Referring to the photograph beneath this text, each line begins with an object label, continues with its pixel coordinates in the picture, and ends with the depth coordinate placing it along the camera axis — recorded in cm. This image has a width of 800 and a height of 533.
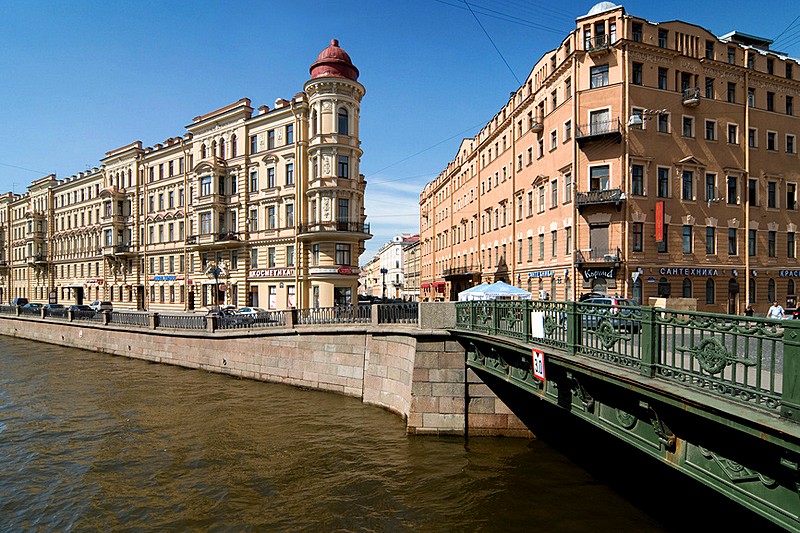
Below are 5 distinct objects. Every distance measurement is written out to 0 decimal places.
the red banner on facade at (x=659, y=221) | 2503
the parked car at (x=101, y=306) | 3888
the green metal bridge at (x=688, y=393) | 429
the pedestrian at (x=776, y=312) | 1487
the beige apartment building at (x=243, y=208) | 3247
